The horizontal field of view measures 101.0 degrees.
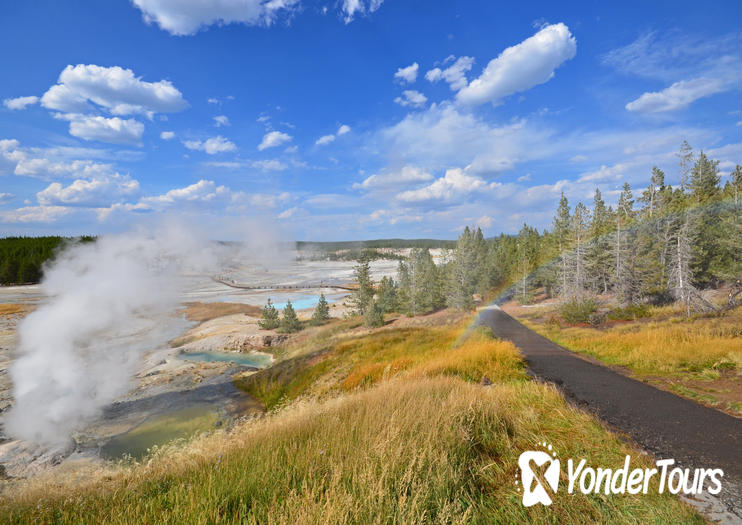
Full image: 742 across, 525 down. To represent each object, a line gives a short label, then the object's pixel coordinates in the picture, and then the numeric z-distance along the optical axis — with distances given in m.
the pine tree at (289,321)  31.24
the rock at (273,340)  27.64
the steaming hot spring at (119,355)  11.12
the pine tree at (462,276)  41.09
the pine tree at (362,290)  38.31
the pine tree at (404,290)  45.06
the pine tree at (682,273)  20.65
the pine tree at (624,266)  29.72
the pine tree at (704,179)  42.19
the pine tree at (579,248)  33.67
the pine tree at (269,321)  31.69
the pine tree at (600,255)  38.16
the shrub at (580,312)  24.78
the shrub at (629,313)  24.00
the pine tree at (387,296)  45.31
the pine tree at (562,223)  48.75
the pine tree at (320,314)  34.81
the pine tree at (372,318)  31.30
